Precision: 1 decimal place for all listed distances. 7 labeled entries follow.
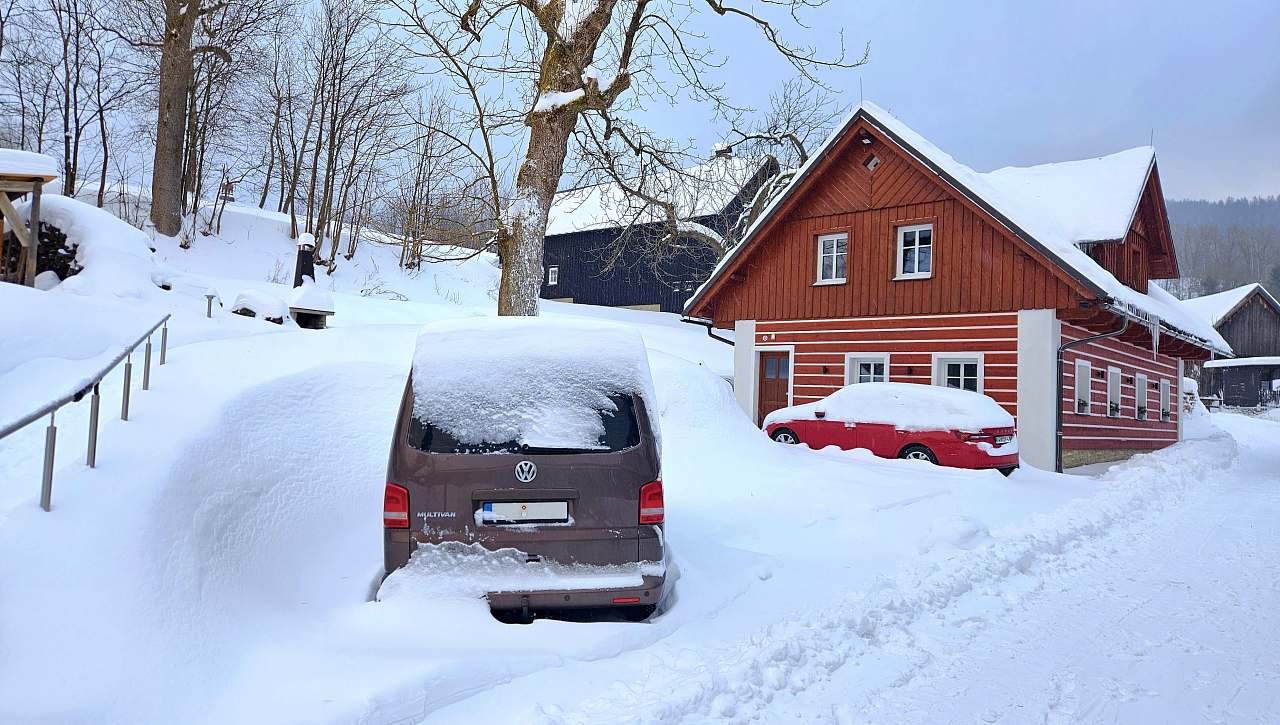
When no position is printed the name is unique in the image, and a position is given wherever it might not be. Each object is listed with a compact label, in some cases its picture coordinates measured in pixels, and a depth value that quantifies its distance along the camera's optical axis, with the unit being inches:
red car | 478.3
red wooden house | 584.4
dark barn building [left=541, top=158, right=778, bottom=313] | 1293.1
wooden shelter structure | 433.1
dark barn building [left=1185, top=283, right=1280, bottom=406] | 1801.2
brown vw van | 169.5
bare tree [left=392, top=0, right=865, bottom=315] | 407.5
